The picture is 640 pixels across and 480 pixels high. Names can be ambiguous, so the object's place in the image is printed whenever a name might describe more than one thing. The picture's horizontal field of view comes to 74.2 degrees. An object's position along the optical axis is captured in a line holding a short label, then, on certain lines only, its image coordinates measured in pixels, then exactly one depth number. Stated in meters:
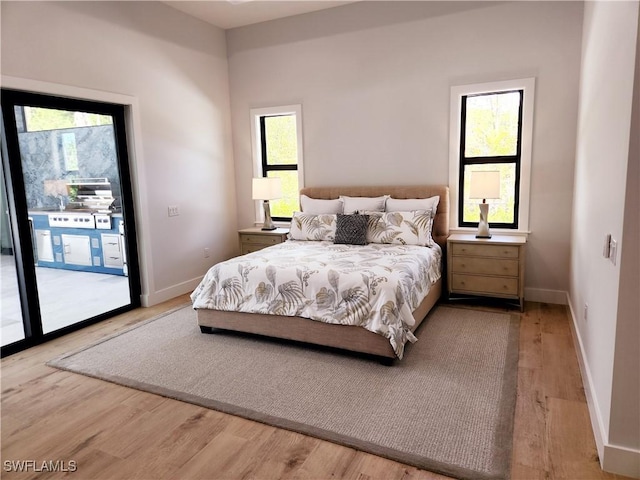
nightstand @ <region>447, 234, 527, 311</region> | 3.98
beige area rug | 2.15
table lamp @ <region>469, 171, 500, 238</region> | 4.07
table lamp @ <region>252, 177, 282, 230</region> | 5.13
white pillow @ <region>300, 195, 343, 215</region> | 4.79
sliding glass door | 3.42
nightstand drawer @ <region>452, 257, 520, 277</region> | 4.00
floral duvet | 2.96
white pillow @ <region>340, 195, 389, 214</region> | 4.59
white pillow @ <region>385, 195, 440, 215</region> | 4.39
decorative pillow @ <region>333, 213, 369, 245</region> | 4.22
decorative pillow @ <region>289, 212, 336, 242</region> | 4.48
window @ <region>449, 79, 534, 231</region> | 4.22
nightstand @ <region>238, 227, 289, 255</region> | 5.09
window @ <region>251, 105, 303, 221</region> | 5.40
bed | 2.99
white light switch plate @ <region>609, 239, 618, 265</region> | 1.87
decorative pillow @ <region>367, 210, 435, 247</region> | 4.17
